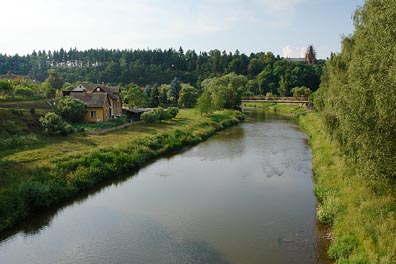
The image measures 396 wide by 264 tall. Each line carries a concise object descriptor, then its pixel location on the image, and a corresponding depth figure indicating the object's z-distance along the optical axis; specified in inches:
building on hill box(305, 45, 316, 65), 5856.3
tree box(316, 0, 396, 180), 464.1
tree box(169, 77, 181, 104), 3090.6
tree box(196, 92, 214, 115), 2197.3
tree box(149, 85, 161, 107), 2765.7
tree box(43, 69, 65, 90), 3169.3
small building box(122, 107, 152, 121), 1971.2
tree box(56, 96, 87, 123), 1539.1
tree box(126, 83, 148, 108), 2369.5
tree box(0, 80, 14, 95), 1732.2
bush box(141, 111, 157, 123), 1814.7
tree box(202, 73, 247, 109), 2819.9
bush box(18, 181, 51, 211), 690.2
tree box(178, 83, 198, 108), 2877.2
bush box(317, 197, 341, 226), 635.5
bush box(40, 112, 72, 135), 1273.4
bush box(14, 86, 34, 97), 1921.8
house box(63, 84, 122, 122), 1681.6
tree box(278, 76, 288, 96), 4156.0
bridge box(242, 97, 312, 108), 3553.2
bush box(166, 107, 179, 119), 2012.1
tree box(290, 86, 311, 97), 3721.2
